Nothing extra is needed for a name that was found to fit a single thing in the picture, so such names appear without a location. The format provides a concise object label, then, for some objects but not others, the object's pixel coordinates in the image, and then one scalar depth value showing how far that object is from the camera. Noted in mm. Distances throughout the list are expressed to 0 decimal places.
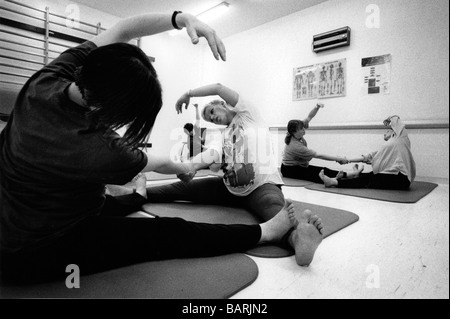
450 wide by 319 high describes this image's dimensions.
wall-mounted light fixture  3463
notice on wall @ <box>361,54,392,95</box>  3150
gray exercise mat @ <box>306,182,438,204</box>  2024
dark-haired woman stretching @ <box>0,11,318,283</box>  562
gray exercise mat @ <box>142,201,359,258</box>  1375
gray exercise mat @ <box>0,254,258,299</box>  697
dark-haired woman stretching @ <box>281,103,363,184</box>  2945
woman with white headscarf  2430
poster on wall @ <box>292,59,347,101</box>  3562
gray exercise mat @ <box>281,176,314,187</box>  2666
